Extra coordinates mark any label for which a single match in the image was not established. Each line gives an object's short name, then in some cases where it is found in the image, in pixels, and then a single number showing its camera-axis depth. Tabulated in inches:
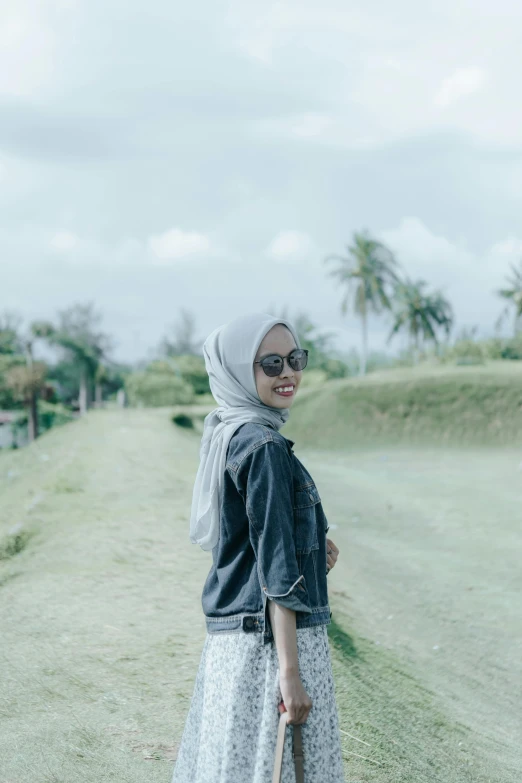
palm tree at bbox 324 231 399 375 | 2164.1
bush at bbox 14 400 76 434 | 1758.1
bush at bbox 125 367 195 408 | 1611.7
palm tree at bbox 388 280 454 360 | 2361.0
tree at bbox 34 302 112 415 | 1906.6
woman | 90.7
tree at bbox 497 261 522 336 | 2078.0
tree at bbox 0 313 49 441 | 1597.7
